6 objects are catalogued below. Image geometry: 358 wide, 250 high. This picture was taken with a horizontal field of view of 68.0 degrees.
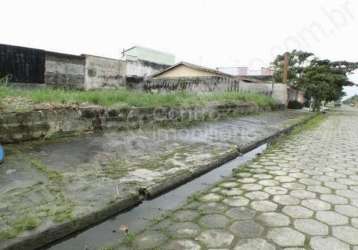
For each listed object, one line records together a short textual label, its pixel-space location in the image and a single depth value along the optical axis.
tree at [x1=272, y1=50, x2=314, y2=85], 28.70
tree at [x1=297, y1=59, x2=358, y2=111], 25.41
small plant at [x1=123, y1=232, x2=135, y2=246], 2.00
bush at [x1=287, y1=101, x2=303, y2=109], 25.04
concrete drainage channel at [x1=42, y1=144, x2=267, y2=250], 2.01
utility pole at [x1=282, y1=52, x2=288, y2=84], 23.09
